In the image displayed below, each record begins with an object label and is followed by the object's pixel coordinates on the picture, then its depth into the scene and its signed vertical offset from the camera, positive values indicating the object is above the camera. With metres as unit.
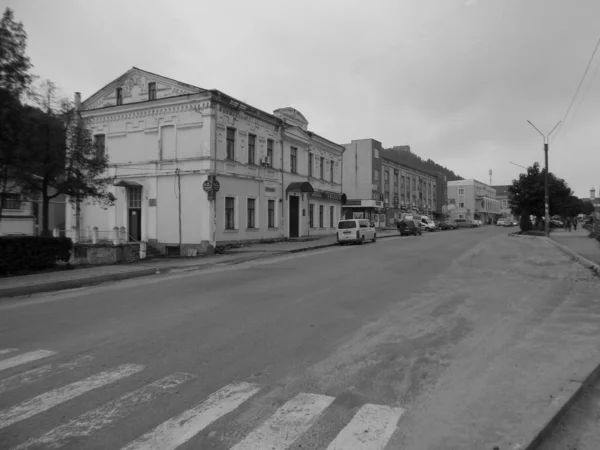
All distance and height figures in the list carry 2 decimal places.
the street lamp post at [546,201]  34.34 +1.79
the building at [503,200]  128.18 +7.46
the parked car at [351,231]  29.42 -0.49
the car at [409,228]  41.66 -0.36
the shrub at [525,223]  46.60 +0.08
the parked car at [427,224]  56.84 +0.01
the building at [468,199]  101.65 +5.99
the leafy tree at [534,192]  44.91 +3.27
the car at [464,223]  73.88 +0.17
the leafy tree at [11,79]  12.82 +4.38
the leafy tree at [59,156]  14.75 +2.57
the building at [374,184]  54.97 +5.81
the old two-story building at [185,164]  24.14 +3.56
